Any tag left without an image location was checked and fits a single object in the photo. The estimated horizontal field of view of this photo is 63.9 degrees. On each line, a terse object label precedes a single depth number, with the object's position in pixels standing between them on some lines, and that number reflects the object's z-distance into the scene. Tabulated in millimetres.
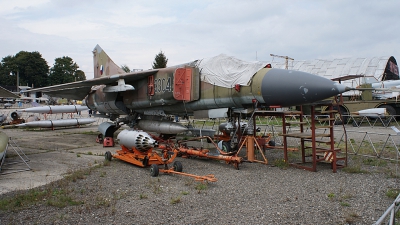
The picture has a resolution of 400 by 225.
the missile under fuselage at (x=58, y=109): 19172
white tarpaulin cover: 8163
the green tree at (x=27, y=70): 81700
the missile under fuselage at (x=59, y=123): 18156
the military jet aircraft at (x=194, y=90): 7277
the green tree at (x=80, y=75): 92881
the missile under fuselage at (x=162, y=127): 10612
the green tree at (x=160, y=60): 46031
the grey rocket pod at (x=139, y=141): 7864
